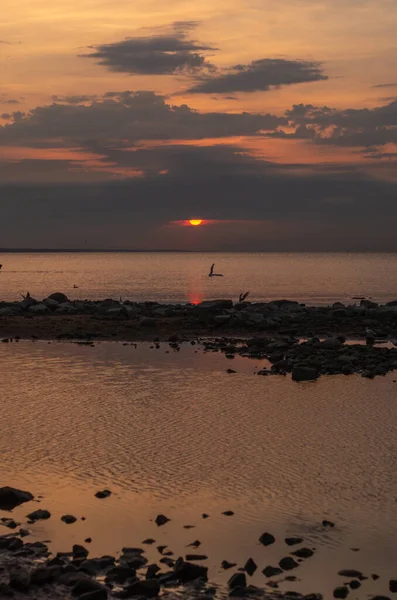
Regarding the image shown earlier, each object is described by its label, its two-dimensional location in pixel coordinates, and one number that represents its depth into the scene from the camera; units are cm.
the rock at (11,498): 1387
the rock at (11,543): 1159
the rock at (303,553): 1160
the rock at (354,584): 1051
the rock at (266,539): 1213
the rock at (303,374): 2875
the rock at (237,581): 1038
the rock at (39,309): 5454
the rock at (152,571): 1066
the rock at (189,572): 1064
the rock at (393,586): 1042
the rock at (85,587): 996
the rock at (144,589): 1007
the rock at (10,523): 1267
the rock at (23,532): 1233
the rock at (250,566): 1099
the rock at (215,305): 5287
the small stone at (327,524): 1295
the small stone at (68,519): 1296
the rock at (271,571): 1090
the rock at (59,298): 6284
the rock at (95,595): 972
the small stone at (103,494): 1437
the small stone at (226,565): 1115
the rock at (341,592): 1023
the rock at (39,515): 1312
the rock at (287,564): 1116
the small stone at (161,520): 1303
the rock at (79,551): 1138
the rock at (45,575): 1036
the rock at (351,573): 1092
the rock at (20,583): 1012
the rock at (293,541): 1207
